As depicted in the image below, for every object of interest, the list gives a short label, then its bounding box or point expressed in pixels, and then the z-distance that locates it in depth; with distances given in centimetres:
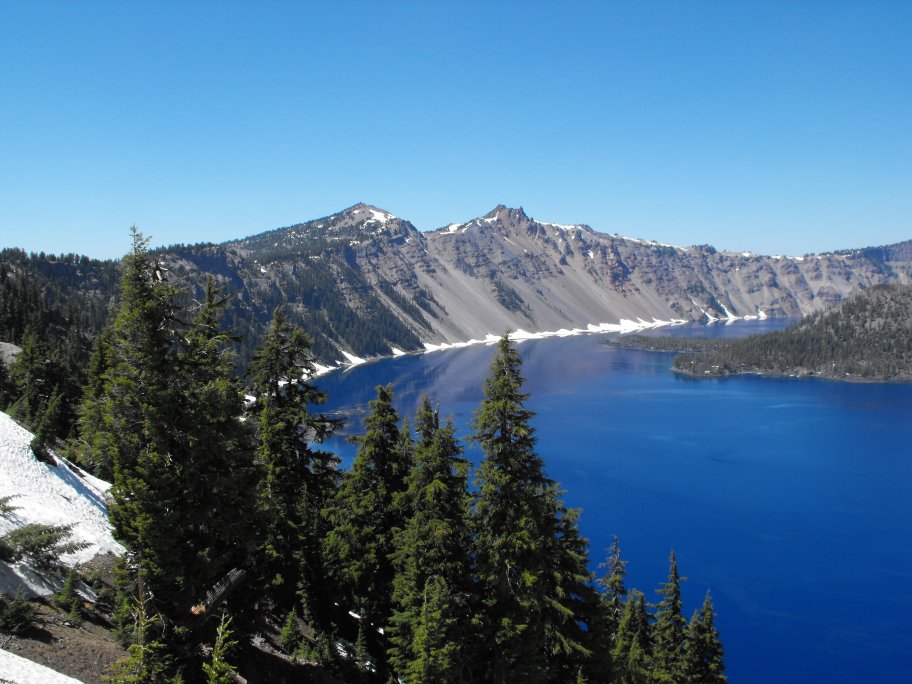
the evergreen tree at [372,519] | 2478
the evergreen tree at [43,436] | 2897
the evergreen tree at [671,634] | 3222
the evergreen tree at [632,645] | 2703
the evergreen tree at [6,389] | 4642
